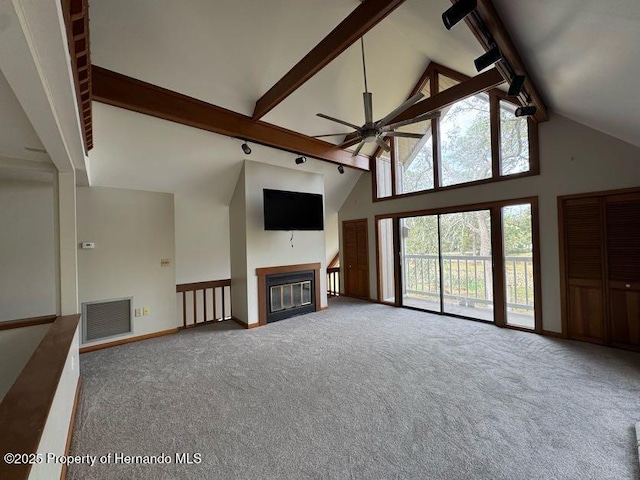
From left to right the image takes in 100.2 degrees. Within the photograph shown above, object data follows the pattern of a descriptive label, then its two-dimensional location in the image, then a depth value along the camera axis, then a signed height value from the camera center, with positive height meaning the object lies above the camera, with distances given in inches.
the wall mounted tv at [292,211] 187.0 +24.2
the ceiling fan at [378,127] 111.0 +50.6
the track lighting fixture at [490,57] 93.1 +63.3
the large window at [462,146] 164.7 +64.4
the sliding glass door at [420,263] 213.5 -20.1
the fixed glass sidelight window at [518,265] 163.8 -18.4
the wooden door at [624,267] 128.5 -16.7
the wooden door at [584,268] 138.1 -18.2
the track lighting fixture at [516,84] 107.5 +62.2
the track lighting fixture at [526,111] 130.8 +61.8
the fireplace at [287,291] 189.4 -36.5
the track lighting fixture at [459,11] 71.1 +62.0
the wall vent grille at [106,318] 151.1 -40.6
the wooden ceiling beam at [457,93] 136.2 +82.9
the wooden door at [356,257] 251.4 -15.7
